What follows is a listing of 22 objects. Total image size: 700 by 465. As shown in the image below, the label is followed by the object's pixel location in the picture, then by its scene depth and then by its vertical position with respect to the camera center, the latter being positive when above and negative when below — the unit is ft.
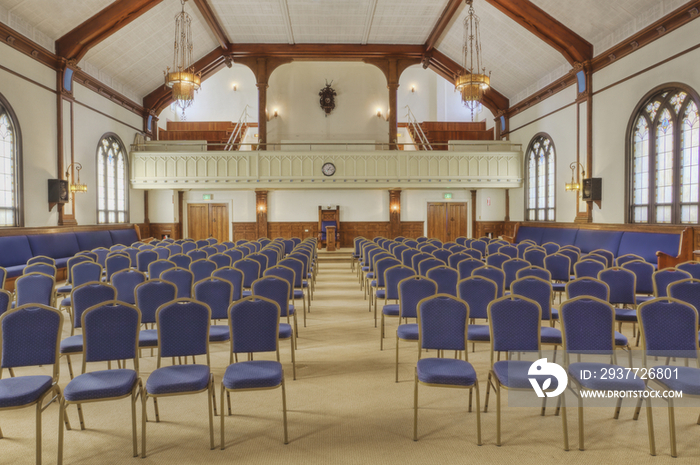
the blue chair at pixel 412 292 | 17.21 -2.70
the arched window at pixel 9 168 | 35.42 +5.11
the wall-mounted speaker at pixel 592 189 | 42.24 +3.72
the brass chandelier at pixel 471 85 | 39.93 +13.61
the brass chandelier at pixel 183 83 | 38.34 +13.35
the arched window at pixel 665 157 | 32.01 +5.64
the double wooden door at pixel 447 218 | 69.82 +1.33
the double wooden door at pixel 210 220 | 68.95 +1.15
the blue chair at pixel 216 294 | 17.28 -2.80
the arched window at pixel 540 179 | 52.65 +6.13
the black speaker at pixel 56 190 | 40.32 +3.60
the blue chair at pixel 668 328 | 12.10 -3.00
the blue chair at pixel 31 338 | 11.35 -3.04
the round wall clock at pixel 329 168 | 56.54 +7.87
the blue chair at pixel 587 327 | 12.33 -3.00
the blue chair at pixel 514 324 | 12.73 -3.00
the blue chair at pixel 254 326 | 12.83 -3.06
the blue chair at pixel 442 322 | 13.05 -3.01
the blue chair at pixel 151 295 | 16.49 -2.69
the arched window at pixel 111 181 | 50.47 +5.79
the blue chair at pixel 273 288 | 17.35 -2.53
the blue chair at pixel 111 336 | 11.62 -3.15
